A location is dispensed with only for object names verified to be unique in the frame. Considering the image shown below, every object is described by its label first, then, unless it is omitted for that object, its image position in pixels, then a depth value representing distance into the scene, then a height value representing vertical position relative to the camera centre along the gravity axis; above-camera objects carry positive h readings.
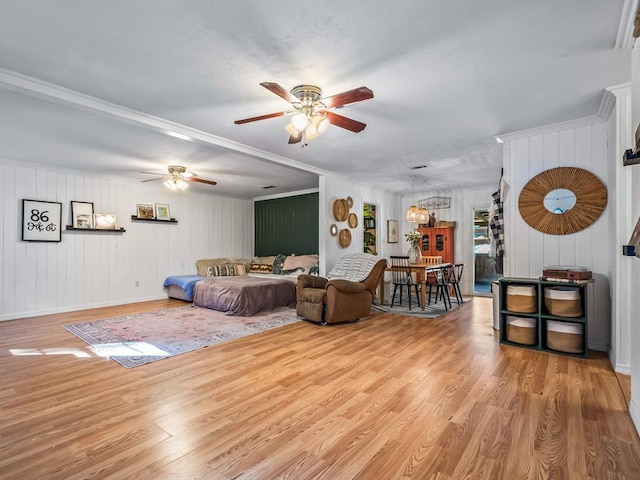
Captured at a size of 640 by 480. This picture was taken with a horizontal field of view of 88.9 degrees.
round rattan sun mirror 3.44 +0.45
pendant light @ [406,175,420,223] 6.11 +0.49
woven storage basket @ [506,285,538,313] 3.46 -0.62
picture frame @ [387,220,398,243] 8.05 +0.23
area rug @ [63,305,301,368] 3.44 -1.19
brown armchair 4.51 -0.82
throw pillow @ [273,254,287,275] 7.48 -0.55
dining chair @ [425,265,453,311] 5.71 -0.67
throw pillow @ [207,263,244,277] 7.41 -0.71
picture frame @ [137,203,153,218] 6.71 +0.60
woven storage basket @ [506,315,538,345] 3.47 -0.96
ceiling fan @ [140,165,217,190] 5.23 +1.01
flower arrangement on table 6.05 +0.06
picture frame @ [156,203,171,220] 7.04 +0.60
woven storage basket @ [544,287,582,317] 3.22 -0.60
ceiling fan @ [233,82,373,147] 2.71 +1.07
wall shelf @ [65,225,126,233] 5.69 +0.18
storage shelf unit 3.19 -0.78
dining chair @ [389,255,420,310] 5.50 -0.52
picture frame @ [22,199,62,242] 5.26 +0.30
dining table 5.32 -0.50
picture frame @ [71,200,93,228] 5.77 +0.44
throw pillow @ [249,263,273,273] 7.72 -0.67
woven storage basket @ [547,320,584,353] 3.22 -0.96
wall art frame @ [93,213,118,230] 6.05 +0.33
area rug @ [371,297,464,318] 5.16 -1.17
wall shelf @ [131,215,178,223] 6.60 +0.41
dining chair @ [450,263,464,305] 6.05 -0.74
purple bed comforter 5.25 -0.94
